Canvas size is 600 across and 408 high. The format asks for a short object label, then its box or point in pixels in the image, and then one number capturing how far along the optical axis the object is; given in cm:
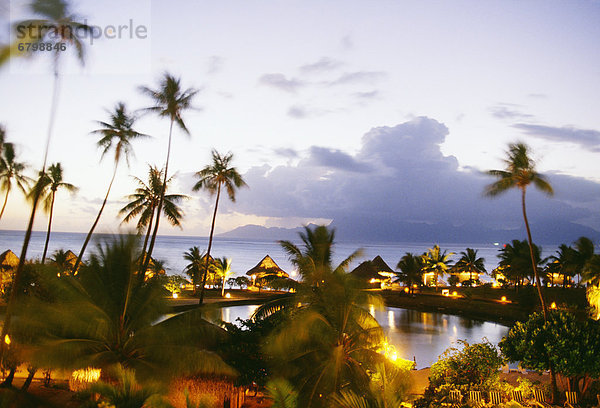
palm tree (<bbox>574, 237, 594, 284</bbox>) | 3634
